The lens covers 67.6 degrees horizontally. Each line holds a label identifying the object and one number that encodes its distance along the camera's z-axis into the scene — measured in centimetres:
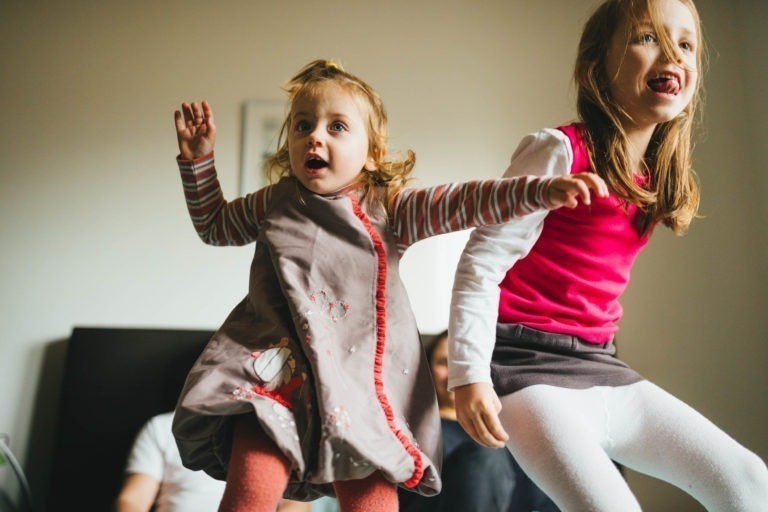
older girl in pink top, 71
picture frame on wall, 234
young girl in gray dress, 64
